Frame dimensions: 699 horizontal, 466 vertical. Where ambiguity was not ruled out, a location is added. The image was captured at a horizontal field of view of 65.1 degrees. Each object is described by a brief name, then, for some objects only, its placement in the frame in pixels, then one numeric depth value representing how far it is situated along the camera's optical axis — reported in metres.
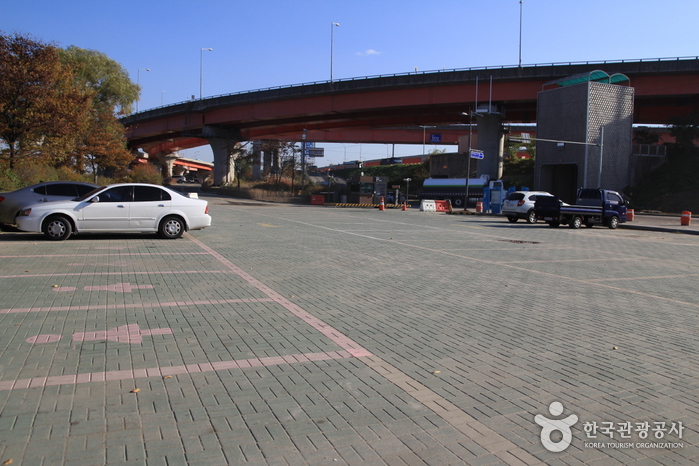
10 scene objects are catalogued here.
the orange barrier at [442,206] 45.34
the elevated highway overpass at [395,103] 46.50
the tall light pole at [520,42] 50.27
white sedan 14.66
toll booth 53.97
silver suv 30.81
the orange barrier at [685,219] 31.27
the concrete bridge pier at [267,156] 69.88
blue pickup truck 27.54
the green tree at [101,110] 38.69
